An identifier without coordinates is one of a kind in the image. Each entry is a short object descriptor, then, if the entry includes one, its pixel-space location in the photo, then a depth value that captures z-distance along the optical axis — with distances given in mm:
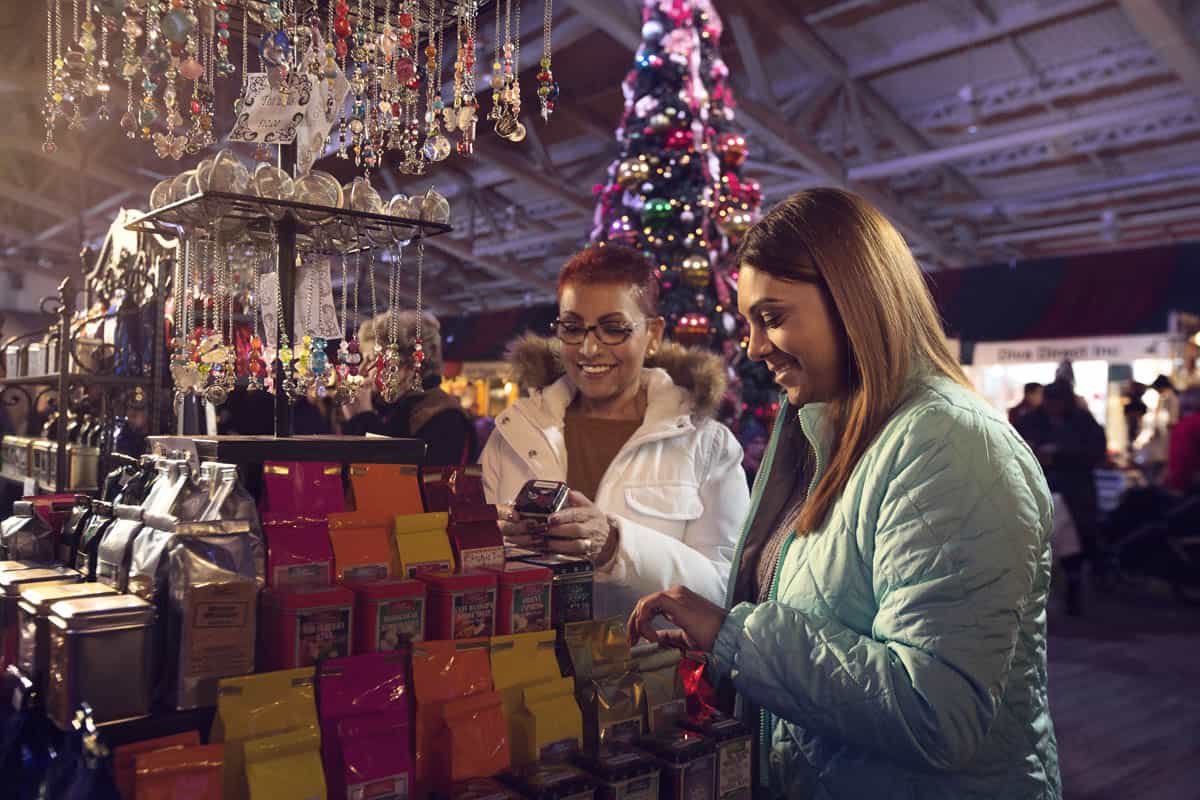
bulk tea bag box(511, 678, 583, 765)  1188
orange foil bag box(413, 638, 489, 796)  1134
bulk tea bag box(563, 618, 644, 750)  1241
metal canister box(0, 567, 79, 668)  1241
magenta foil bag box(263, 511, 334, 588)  1163
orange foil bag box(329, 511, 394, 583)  1226
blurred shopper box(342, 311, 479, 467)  3195
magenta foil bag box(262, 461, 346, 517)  1250
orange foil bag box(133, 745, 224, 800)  953
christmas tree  4906
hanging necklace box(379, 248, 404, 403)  1740
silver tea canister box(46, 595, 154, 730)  1033
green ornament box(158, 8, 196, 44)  1519
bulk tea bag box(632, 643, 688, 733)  1303
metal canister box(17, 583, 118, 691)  1133
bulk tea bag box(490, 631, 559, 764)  1199
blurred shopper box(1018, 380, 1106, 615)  6203
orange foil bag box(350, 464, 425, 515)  1343
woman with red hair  1990
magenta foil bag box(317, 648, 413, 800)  1063
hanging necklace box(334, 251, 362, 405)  1649
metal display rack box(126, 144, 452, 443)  1452
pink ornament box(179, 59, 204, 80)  1601
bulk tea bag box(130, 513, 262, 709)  1055
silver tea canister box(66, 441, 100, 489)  3072
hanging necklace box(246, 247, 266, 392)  1559
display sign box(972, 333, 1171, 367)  8320
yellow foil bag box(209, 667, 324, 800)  1019
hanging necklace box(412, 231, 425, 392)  1810
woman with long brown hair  1054
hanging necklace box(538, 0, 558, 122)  1947
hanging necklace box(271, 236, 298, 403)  1551
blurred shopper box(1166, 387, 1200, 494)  6402
